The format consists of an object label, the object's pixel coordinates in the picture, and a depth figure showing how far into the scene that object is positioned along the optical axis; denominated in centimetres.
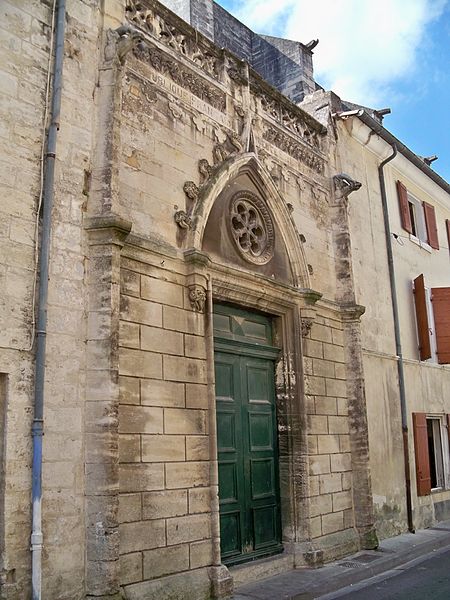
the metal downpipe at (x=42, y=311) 467
